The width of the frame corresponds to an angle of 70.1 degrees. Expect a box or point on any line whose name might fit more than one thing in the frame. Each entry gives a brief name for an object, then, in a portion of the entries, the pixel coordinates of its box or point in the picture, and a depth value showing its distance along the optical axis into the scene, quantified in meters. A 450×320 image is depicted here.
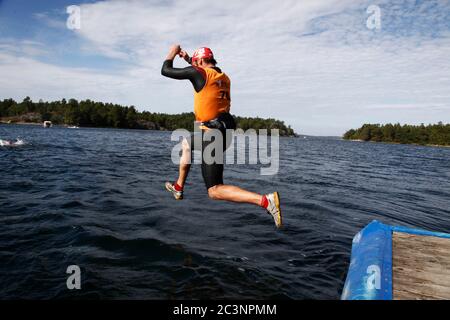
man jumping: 5.78
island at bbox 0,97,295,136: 152.75
